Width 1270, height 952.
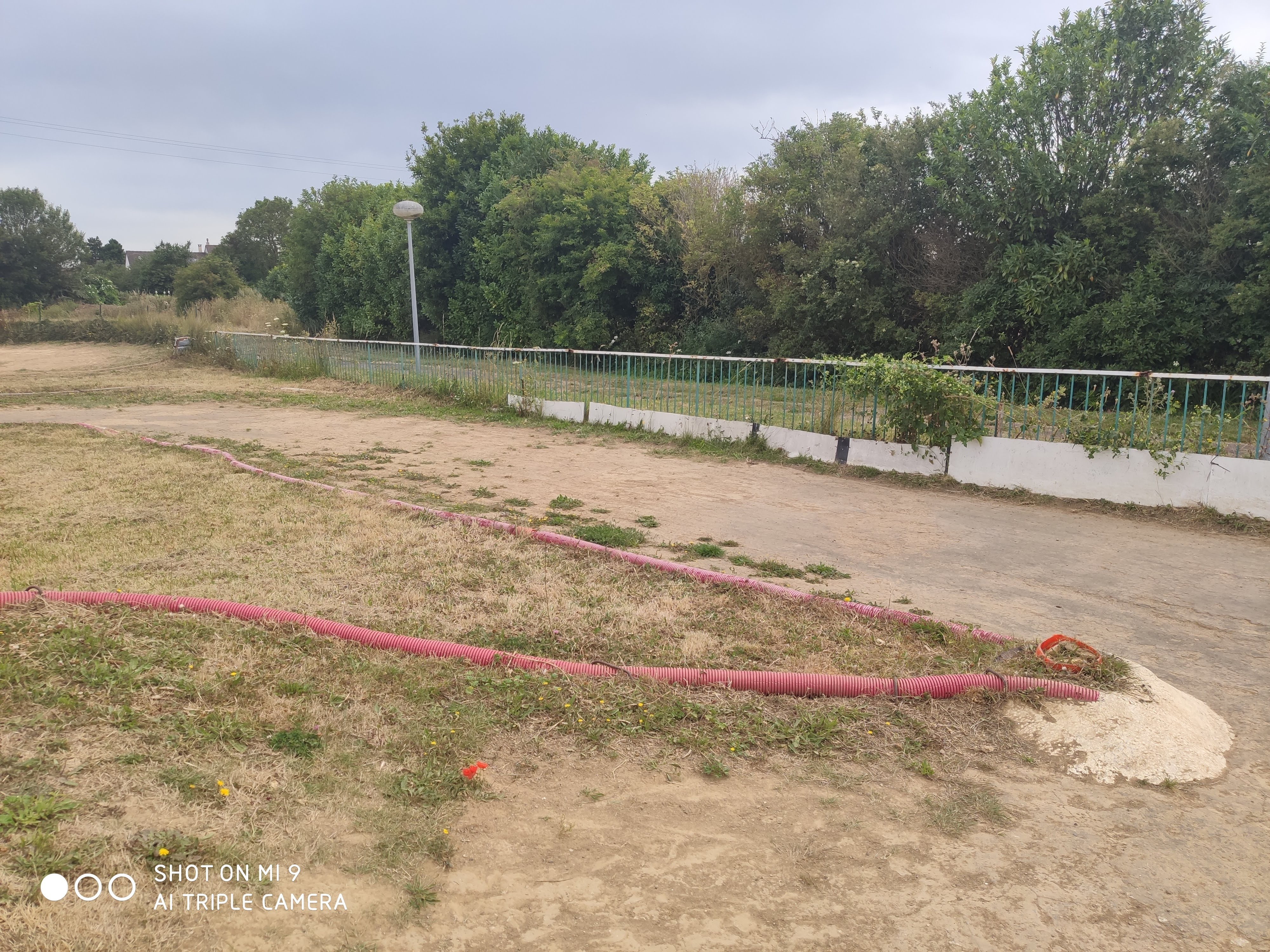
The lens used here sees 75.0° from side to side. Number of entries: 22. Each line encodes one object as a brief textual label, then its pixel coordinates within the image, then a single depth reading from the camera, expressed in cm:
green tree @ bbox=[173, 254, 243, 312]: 4128
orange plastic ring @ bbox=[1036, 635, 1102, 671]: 383
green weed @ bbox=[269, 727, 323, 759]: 306
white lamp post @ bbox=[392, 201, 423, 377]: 1562
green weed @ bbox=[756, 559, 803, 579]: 540
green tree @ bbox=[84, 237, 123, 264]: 7862
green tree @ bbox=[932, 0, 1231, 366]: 1239
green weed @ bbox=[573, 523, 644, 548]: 594
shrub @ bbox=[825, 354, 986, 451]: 827
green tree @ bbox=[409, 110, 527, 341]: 2584
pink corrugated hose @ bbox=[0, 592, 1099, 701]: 366
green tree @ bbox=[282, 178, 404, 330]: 3559
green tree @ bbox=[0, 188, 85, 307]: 5581
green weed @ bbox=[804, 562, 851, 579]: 543
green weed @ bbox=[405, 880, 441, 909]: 232
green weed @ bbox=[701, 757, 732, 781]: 304
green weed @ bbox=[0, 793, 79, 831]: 251
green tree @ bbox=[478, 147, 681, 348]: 1977
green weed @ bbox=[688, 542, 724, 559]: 578
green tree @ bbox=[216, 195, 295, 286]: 6112
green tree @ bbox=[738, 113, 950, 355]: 1538
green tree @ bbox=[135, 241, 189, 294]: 6062
